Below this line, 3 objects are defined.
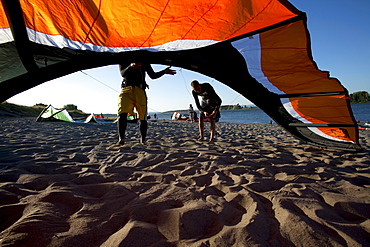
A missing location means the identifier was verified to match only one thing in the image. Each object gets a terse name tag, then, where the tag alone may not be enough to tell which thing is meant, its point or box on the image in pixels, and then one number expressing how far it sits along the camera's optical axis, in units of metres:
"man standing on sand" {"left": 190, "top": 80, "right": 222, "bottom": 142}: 4.59
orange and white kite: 1.79
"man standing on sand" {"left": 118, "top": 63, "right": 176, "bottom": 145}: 3.36
